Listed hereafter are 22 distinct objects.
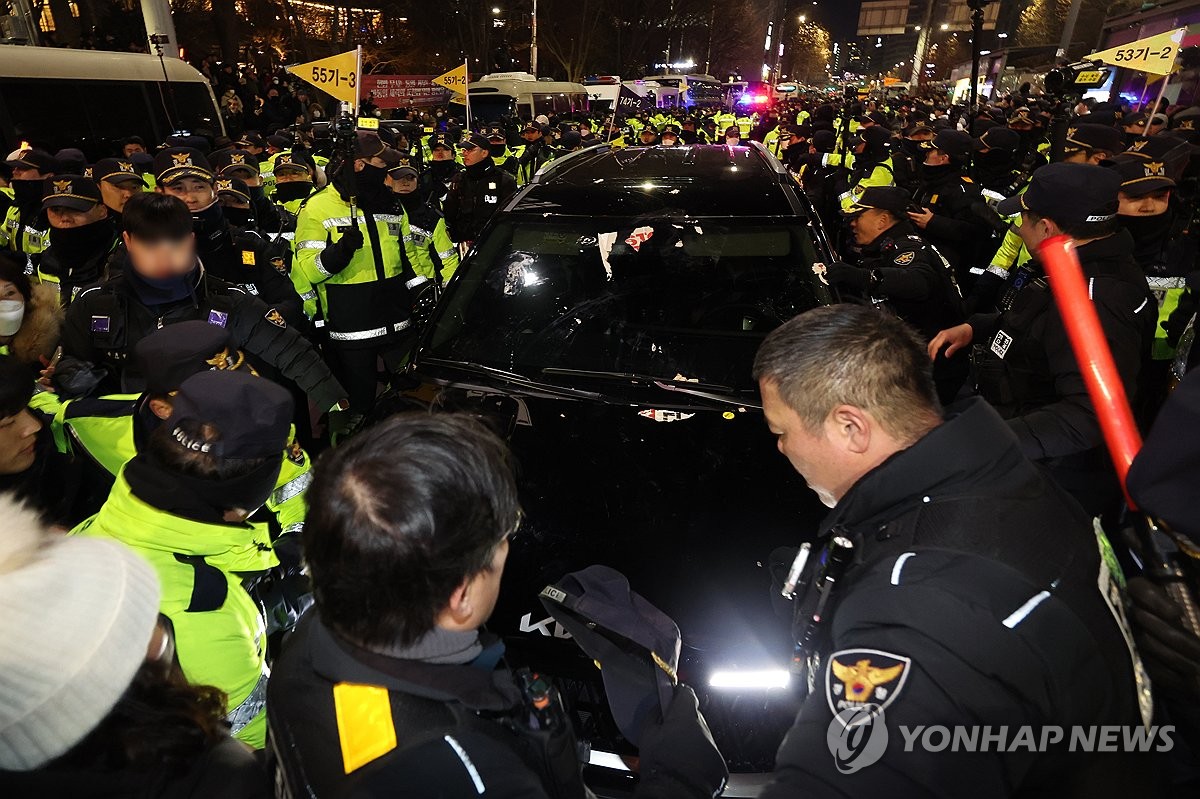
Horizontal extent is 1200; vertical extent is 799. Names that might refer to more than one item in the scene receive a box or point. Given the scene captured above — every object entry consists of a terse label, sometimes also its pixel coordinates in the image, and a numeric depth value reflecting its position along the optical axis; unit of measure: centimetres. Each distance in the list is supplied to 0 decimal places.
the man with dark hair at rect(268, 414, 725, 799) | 89
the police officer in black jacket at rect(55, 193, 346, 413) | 278
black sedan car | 180
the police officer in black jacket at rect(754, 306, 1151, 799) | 98
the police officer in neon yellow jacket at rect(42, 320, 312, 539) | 211
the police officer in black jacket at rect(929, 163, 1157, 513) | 223
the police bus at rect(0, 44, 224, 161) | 882
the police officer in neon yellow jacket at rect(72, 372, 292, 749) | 141
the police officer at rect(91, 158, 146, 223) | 479
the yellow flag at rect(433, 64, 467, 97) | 988
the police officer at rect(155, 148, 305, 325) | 393
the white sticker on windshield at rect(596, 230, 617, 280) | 311
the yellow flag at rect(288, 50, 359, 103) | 555
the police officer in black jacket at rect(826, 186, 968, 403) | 353
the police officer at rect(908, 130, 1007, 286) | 526
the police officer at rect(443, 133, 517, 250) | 737
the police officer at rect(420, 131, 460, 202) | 826
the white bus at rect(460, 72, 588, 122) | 1852
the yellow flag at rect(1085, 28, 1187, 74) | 709
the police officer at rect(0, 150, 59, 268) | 477
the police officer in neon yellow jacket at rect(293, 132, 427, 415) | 406
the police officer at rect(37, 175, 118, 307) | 391
